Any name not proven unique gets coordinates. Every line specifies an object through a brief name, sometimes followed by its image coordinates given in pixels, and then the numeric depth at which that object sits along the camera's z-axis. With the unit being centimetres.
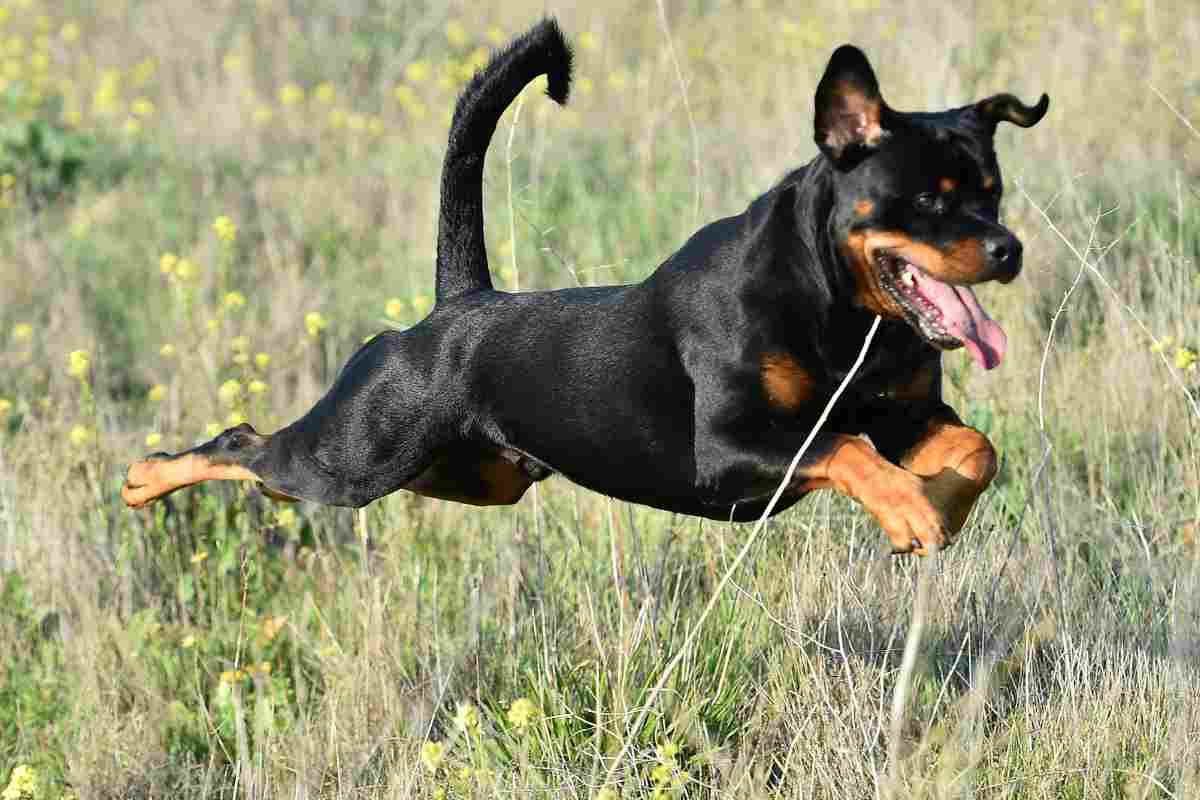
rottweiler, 687
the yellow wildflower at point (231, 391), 1005
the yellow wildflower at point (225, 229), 1170
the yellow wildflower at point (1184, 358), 866
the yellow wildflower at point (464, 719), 643
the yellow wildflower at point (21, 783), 705
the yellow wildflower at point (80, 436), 1049
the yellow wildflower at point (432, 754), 616
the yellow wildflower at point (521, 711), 655
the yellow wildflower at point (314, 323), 1094
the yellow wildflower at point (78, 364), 995
